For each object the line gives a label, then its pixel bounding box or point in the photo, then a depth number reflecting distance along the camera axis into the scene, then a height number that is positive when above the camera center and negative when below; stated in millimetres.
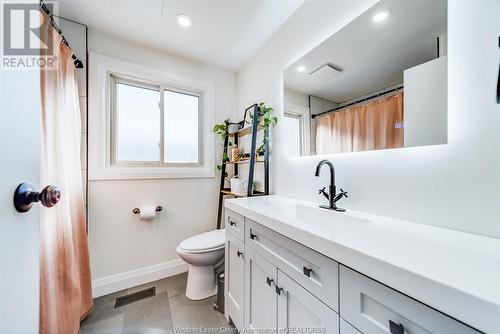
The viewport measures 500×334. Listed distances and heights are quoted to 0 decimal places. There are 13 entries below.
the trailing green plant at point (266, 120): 1641 +409
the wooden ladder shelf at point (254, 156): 1669 +81
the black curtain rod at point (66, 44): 1078 +856
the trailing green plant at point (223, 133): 2078 +371
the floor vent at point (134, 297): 1518 -1150
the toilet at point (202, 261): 1479 -803
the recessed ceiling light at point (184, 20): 1503 +1221
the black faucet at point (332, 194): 1070 -177
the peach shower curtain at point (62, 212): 995 -299
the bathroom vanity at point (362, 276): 377 -308
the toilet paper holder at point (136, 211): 1754 -444
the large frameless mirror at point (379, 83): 792 +455
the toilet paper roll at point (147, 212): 1741 -458
